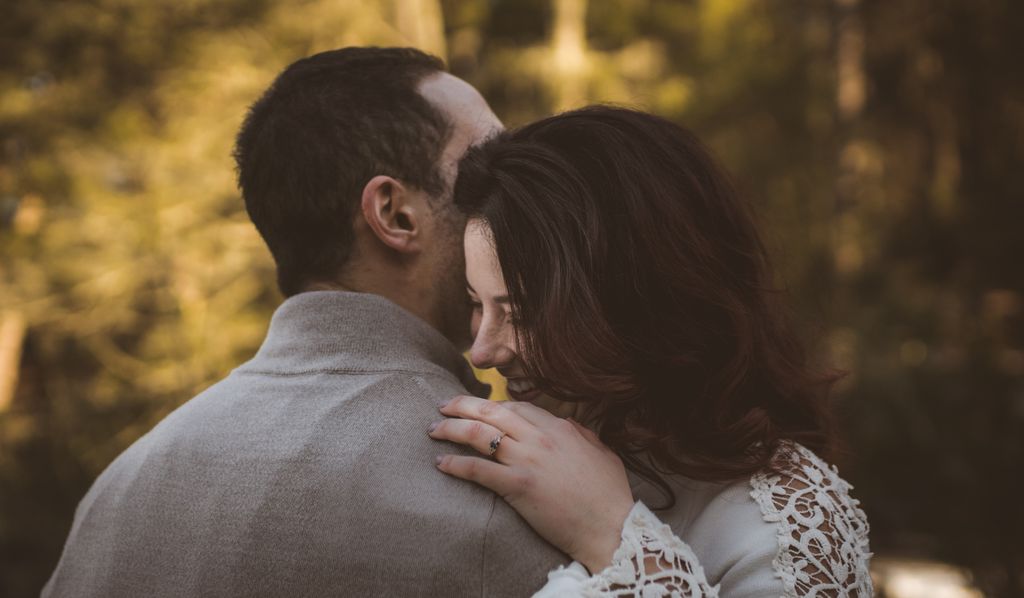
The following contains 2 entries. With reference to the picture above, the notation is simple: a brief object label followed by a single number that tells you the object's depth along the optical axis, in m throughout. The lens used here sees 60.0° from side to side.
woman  1.67
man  1.42
